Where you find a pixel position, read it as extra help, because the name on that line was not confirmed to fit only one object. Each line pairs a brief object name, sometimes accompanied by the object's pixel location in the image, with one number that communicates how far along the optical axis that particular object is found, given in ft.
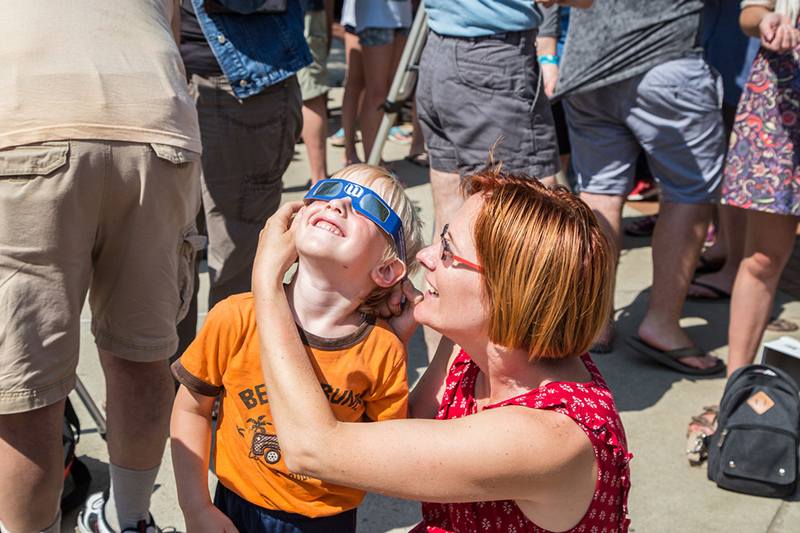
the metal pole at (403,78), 12.66
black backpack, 8.69
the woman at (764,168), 8.80
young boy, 5.08
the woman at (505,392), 4.22
